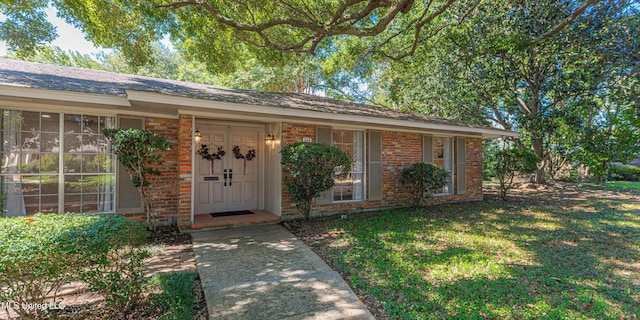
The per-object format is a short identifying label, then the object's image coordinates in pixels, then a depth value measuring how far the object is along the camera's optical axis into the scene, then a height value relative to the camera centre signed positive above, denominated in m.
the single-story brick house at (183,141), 4.69 +0.56
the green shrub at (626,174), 17.72 -0.64
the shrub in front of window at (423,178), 7.43 -0.38
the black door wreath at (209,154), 6.43 +0.27
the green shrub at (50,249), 1.98 -0.66
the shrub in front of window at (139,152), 4.75 +0.24
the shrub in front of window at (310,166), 5.60 -0.02
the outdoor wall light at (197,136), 5.96 +0.64
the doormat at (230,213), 6.37 -1.18
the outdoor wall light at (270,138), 6.54 +0.65
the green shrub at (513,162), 9.00 +0.08
